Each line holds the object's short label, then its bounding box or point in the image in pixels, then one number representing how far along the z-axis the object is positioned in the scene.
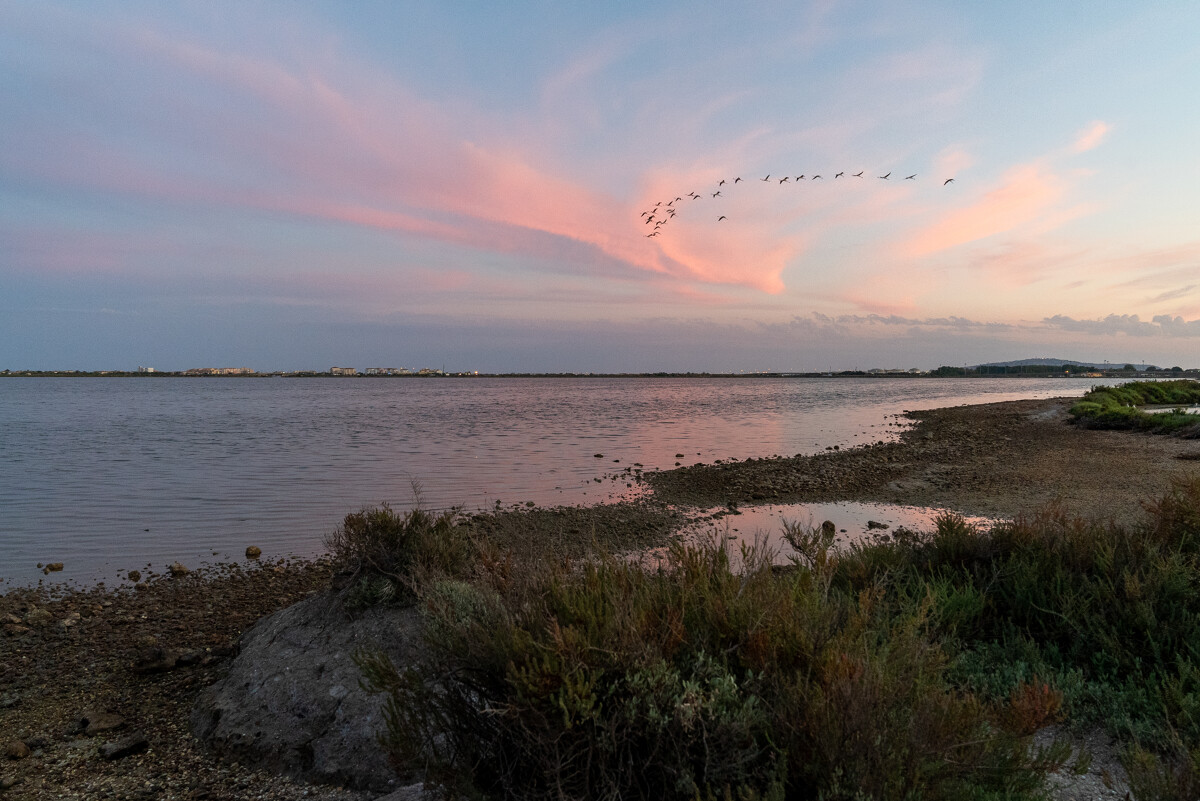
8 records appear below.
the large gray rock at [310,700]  4.40
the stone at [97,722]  4.94
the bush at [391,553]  5.79
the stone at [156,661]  5.97
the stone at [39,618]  7.20
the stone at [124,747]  4.61
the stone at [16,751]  4.58
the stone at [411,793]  3.51
